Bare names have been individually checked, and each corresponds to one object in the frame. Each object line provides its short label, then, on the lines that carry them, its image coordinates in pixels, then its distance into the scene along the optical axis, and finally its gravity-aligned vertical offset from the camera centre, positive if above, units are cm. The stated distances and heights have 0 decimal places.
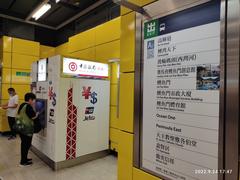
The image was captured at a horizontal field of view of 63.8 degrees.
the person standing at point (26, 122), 378 -69
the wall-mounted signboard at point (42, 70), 416 +40
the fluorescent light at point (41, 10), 555 +235
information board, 100 -3
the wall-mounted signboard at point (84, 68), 377 +42
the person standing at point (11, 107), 574 -59
